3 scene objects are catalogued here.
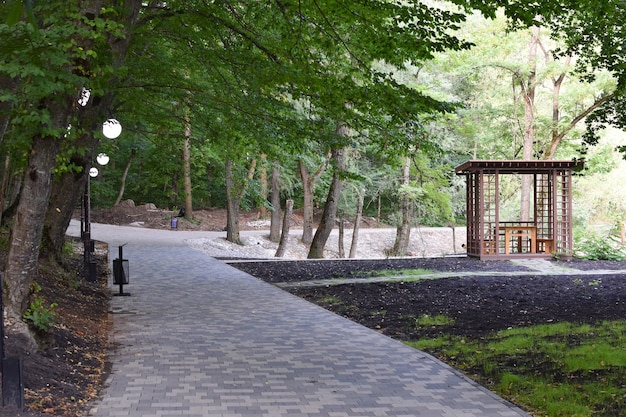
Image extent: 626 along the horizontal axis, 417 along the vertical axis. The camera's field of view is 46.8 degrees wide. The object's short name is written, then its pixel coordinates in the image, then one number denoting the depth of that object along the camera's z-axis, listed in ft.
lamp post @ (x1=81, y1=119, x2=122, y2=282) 42.01
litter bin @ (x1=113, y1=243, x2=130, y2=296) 43.50
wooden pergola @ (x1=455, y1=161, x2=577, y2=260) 75.82
